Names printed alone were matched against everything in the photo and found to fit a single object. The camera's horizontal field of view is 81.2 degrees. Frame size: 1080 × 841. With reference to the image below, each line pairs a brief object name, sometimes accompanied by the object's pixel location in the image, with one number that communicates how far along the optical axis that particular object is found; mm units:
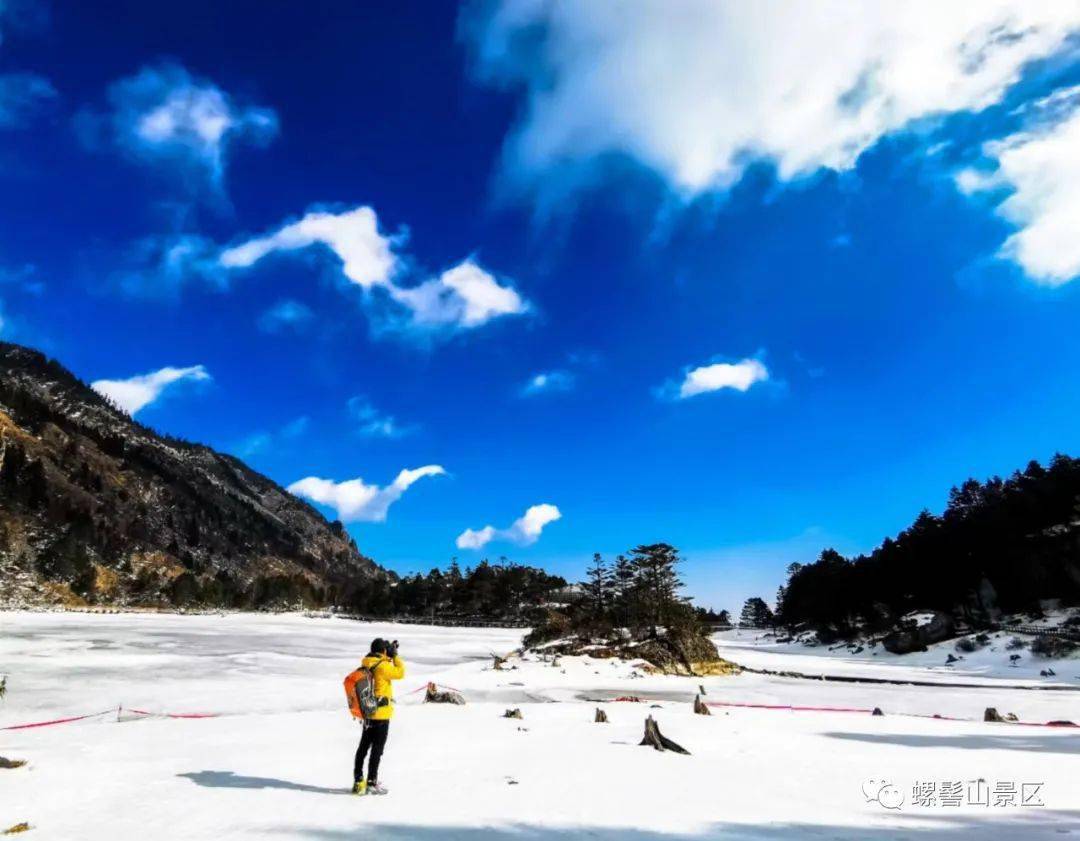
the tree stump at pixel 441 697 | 18219
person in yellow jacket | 7930
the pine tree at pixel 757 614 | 148800
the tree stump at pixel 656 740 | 11307
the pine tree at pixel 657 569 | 65812
